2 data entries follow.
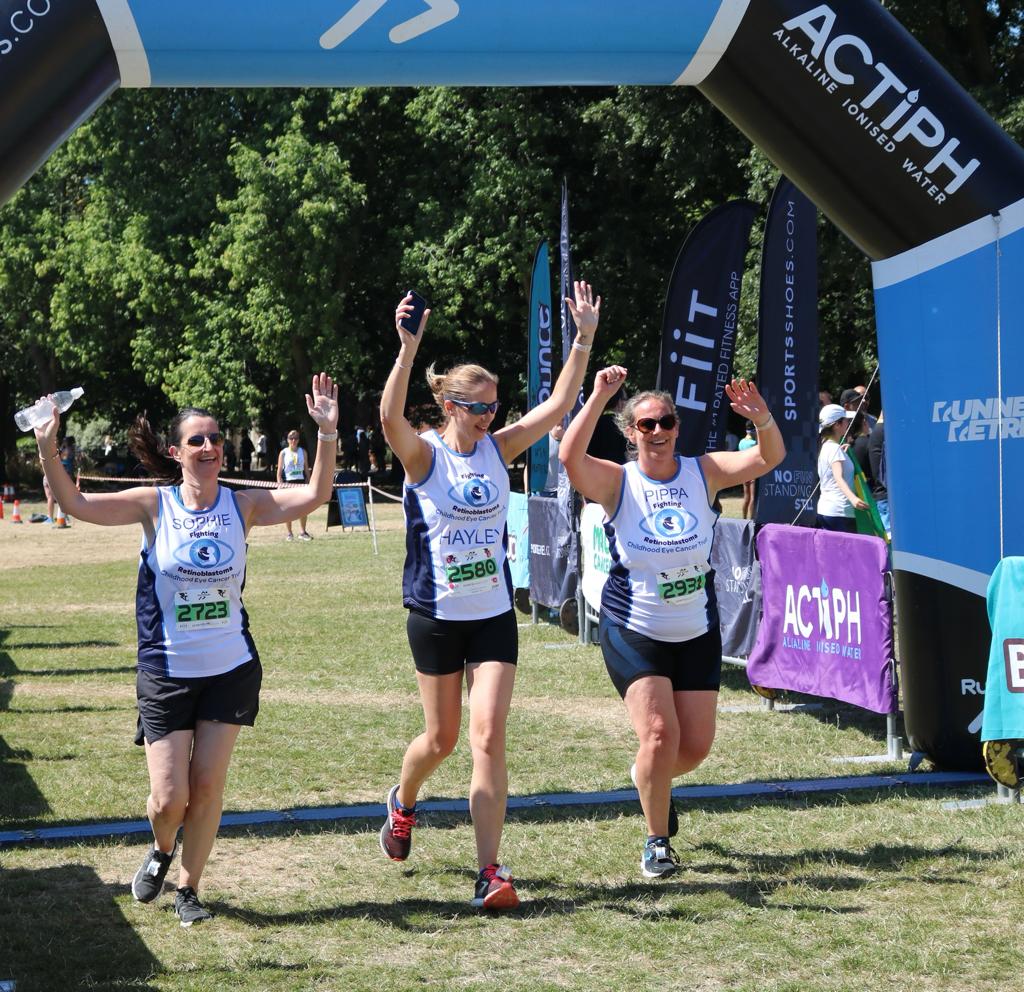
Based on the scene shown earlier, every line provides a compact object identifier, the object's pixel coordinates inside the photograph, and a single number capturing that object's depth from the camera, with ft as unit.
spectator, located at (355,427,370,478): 139.64
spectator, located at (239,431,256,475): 178.19
